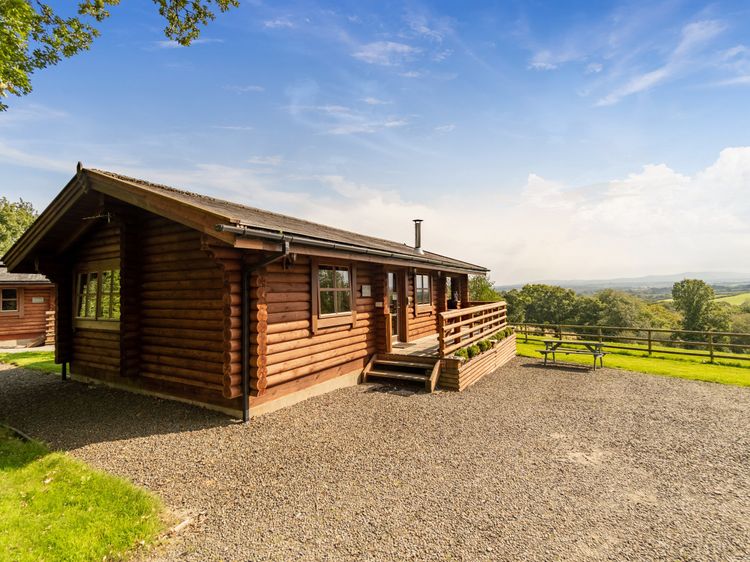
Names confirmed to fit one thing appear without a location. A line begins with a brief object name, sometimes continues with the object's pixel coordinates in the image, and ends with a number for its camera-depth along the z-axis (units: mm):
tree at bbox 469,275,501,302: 28547
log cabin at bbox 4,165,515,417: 6445
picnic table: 12046
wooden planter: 8922
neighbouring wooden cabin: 16828
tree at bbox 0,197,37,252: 37875
